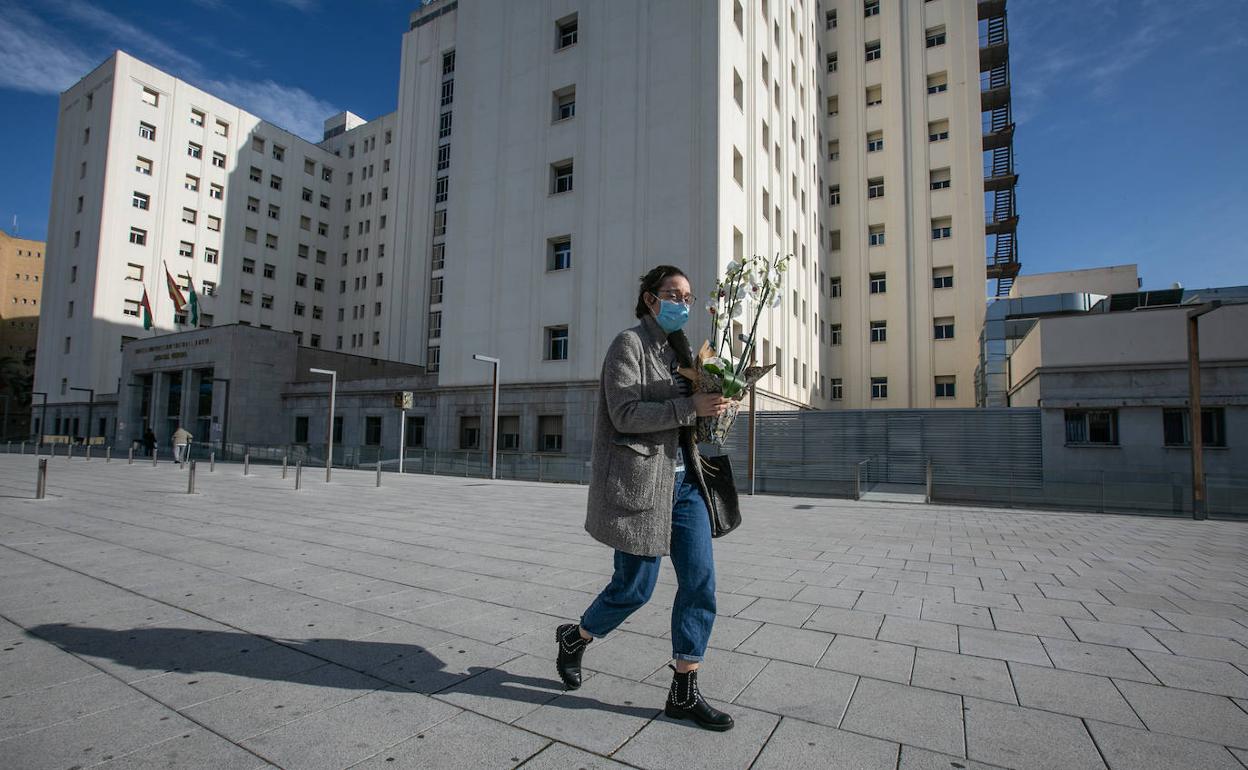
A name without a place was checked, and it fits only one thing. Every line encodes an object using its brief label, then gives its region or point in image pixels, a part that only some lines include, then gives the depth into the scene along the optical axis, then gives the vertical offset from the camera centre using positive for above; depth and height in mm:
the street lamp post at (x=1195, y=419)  12086 +623
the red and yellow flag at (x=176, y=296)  40934 +8788
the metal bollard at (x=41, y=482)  10849 -1046
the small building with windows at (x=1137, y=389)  16891 +1711
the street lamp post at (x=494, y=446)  21656 -421
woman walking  2682 -265
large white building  24797 +13687
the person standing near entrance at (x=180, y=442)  26141 -656
